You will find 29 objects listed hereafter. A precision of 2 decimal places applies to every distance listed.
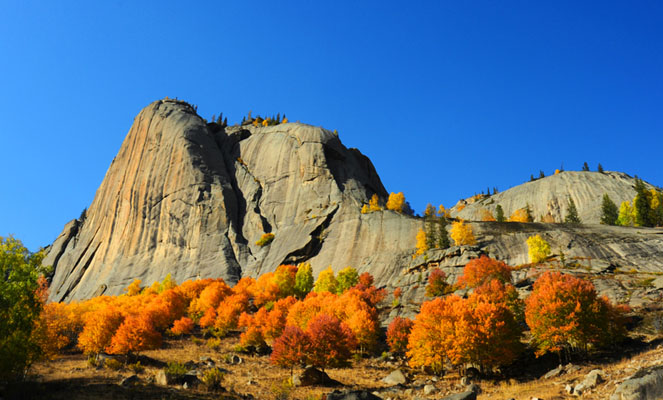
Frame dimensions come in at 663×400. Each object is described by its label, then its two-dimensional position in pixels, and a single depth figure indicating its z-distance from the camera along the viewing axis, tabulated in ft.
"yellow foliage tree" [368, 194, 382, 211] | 354.49
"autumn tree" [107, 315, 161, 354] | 157.99
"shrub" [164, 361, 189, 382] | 110.93
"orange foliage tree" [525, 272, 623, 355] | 131.34
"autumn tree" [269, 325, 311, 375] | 135.44
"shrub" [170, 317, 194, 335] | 218.38
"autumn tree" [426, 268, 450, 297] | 234.50
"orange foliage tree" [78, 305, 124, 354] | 169.78
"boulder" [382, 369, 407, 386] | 133.31
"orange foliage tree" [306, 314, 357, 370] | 134.82
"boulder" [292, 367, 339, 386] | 129.90
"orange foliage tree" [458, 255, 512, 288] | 218.50
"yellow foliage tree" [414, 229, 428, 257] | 296.36
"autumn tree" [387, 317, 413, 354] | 169.07
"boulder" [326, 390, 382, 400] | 91.97
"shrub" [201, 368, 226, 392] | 108.42
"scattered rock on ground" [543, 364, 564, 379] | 124.47
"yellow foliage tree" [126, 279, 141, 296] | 343.20
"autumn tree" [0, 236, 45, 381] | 87.81
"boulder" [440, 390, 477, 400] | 91.30
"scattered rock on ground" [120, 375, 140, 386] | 106.05
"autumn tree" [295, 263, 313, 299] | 290.97
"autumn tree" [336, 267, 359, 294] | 268.62
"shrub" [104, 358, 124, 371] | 138.10
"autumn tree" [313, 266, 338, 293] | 274.16
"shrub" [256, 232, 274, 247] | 369.30
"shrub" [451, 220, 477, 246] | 299.17
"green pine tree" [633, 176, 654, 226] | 374.02
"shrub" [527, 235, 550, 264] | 260.42
